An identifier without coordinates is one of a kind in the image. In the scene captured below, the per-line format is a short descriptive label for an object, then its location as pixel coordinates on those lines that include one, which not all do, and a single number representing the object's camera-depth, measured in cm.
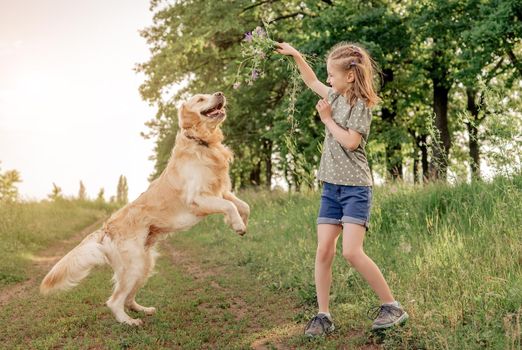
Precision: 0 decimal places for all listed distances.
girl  395
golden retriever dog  538
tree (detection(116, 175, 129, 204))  3194
